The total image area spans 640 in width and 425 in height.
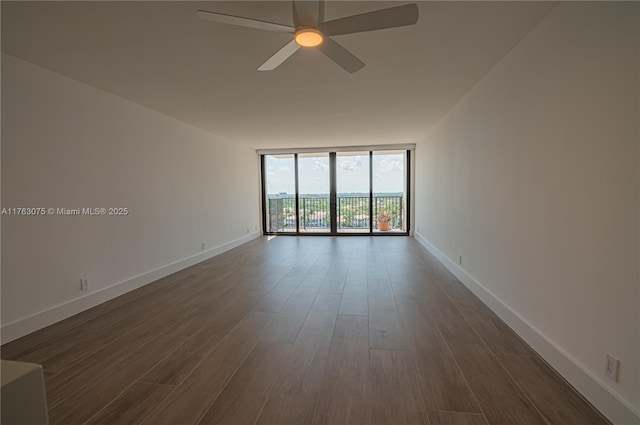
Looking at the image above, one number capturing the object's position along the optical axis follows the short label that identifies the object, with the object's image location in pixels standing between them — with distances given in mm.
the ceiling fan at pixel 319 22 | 1550
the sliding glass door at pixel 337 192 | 7391
